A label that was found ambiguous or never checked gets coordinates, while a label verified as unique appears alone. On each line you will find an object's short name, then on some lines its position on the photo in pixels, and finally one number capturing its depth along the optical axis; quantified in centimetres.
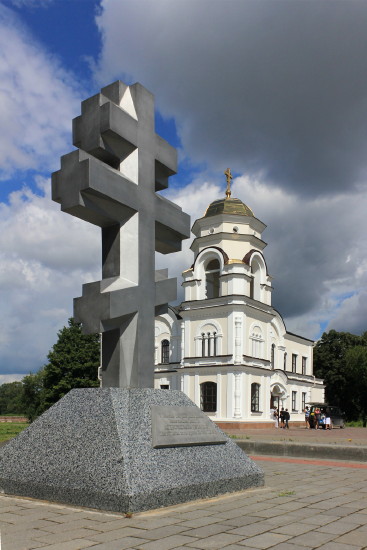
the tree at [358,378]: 4750
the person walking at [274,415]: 3556
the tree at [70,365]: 3912
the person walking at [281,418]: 3446
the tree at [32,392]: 4712
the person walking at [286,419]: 3338
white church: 3303
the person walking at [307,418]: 3619
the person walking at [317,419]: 3416
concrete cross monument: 593
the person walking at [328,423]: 3394
